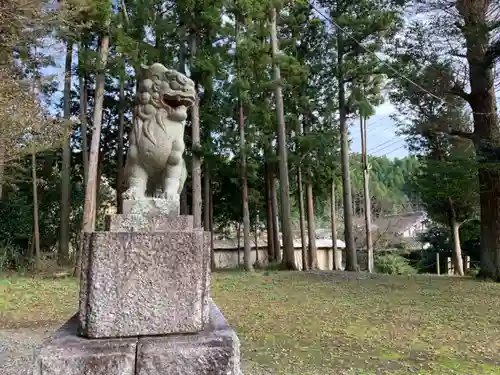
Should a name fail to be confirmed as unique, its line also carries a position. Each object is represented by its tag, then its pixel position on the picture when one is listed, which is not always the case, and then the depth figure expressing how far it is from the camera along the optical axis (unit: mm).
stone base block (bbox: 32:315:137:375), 1633
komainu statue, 2424
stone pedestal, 1678
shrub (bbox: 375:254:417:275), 16938
